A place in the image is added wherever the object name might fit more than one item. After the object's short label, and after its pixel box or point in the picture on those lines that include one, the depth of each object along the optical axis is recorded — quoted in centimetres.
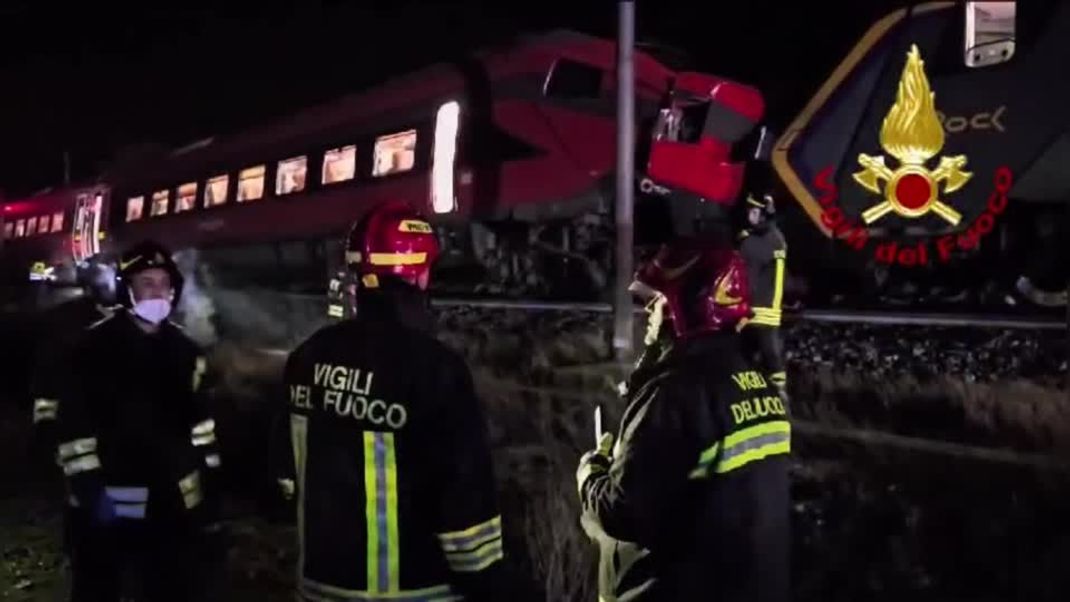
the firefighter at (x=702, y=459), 262
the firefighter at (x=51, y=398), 418
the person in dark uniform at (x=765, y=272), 701
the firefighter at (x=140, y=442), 412
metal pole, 1078
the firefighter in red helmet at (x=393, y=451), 264
